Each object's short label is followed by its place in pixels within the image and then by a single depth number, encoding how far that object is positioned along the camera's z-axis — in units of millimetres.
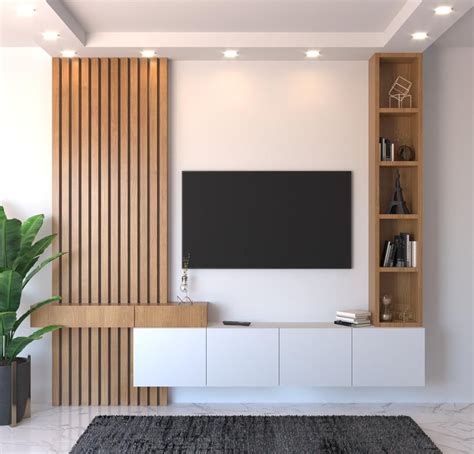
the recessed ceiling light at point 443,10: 3881
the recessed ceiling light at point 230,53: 4830
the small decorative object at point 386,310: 4895
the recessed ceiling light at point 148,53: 4832
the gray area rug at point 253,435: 4004
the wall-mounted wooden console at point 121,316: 4820
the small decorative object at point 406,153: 4910
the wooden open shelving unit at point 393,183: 4852
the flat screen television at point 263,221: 5078
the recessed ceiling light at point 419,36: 4425
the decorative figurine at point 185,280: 5054
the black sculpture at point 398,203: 4887
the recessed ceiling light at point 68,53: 4840
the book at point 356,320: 4859
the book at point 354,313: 4863
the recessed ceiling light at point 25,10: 3833
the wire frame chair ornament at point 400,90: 5008
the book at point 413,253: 4887
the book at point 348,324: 4855
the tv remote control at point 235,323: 4943
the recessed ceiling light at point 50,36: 4391
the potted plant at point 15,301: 4453
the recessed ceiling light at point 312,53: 4840
